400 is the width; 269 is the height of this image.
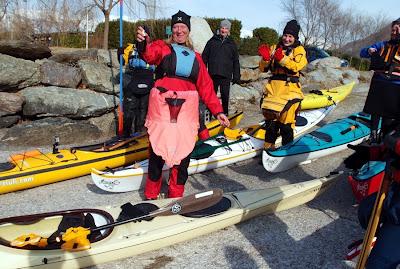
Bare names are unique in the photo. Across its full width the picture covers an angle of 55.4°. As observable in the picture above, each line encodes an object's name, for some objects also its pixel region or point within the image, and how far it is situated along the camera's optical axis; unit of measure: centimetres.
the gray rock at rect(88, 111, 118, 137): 720
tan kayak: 271
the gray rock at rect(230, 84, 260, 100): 948
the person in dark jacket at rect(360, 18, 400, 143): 216
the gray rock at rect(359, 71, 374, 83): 1399
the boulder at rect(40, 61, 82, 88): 707
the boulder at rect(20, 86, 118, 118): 666
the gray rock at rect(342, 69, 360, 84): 1260
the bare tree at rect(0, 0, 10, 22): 988
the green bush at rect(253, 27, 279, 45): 1559
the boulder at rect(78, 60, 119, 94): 744
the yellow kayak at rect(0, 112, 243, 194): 432
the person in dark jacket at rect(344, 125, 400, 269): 191
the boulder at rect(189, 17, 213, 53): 1046
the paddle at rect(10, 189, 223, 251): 278
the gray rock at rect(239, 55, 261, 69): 1117
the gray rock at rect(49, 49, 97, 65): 772
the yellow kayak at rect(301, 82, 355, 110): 795
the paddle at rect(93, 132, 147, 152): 512
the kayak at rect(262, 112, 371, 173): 479
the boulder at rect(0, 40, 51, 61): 687
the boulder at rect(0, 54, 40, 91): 653
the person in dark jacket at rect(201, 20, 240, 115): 676
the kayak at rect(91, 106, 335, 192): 427
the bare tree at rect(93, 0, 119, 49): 910
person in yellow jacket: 454
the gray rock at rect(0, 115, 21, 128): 645
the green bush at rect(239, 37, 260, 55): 1365
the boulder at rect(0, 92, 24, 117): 641
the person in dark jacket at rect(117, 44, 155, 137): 622
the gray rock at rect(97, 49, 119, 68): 812
